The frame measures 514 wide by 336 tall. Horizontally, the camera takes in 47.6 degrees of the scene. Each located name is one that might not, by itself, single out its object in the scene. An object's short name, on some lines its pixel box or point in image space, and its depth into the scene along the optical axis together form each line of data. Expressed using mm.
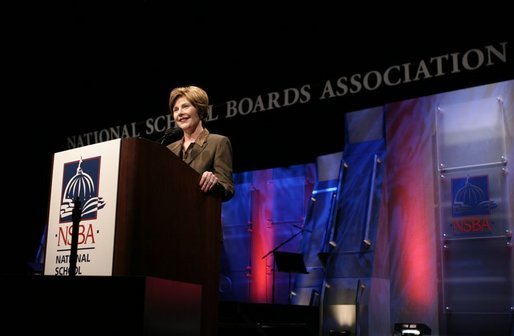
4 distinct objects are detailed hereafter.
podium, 1766
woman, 2414
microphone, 2342
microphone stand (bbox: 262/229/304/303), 7872
